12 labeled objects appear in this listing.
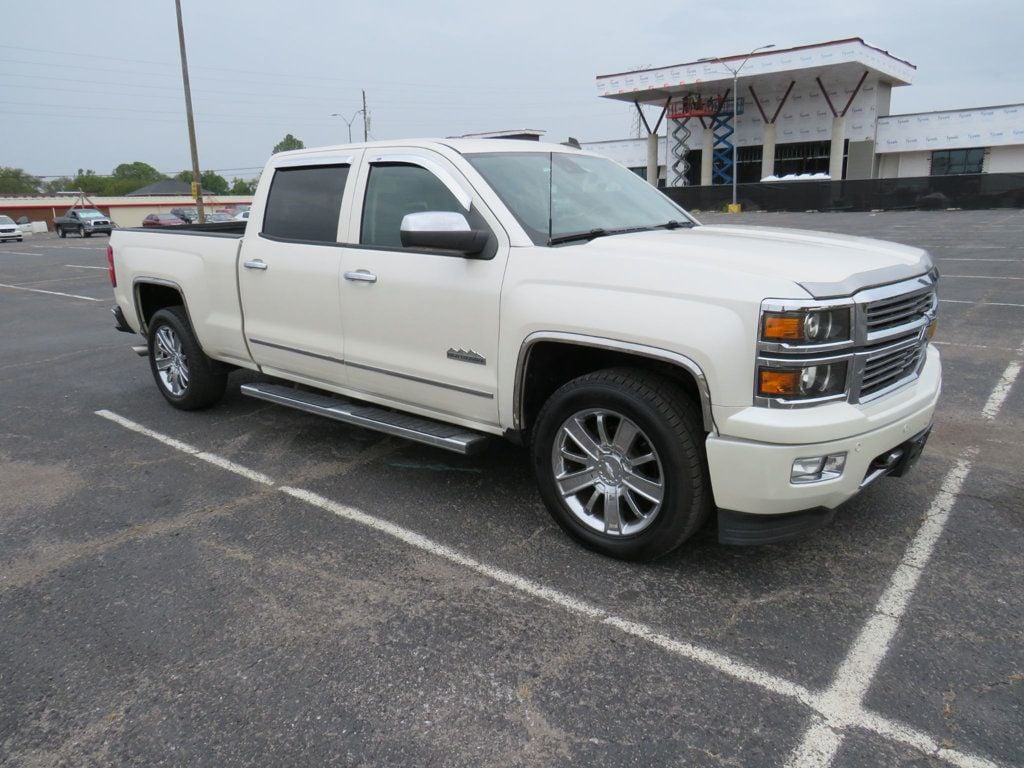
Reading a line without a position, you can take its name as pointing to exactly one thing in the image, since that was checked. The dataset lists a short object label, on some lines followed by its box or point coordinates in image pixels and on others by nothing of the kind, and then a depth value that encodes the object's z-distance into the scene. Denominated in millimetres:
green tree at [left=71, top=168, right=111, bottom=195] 132100
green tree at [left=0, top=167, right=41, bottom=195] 118431
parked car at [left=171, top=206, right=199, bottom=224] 40031
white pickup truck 3104
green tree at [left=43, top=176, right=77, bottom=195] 135025
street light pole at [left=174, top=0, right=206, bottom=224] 30828
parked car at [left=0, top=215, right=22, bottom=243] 41219
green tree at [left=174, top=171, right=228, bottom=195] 144750
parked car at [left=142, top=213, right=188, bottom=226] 36666
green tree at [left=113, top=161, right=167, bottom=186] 157375
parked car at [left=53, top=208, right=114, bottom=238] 43750
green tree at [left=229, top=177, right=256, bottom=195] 141288
